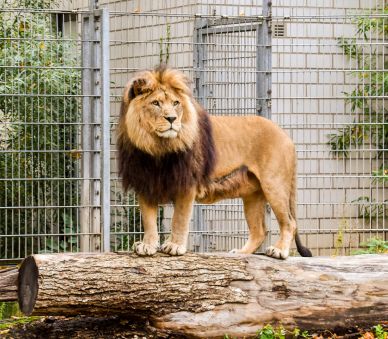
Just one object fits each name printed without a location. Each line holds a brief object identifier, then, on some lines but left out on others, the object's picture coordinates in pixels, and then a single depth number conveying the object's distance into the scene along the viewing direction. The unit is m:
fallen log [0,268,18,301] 7.66
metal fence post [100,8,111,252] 10.20
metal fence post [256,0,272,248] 11.01
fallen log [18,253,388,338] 7.43
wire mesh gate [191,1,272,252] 11.06
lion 7.78
